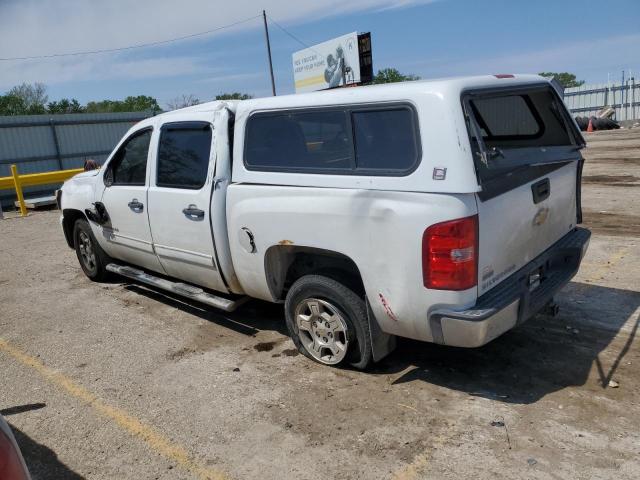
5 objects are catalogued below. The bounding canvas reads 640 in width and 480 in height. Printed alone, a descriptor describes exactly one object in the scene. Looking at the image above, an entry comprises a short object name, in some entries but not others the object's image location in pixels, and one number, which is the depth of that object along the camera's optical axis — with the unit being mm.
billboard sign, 33812
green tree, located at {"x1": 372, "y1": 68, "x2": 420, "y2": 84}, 79438
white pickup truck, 3199
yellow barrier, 14047
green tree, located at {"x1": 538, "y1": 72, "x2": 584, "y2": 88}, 103875
